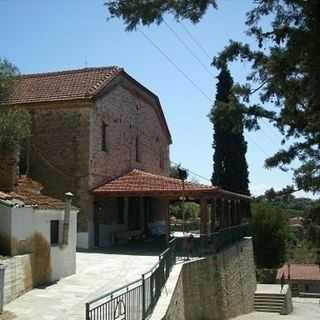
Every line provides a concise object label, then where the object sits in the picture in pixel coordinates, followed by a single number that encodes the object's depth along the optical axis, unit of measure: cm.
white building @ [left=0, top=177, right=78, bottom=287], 1143
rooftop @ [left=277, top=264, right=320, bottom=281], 4054
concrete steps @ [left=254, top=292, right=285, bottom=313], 2240
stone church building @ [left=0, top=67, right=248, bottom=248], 1891
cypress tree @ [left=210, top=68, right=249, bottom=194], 2806
